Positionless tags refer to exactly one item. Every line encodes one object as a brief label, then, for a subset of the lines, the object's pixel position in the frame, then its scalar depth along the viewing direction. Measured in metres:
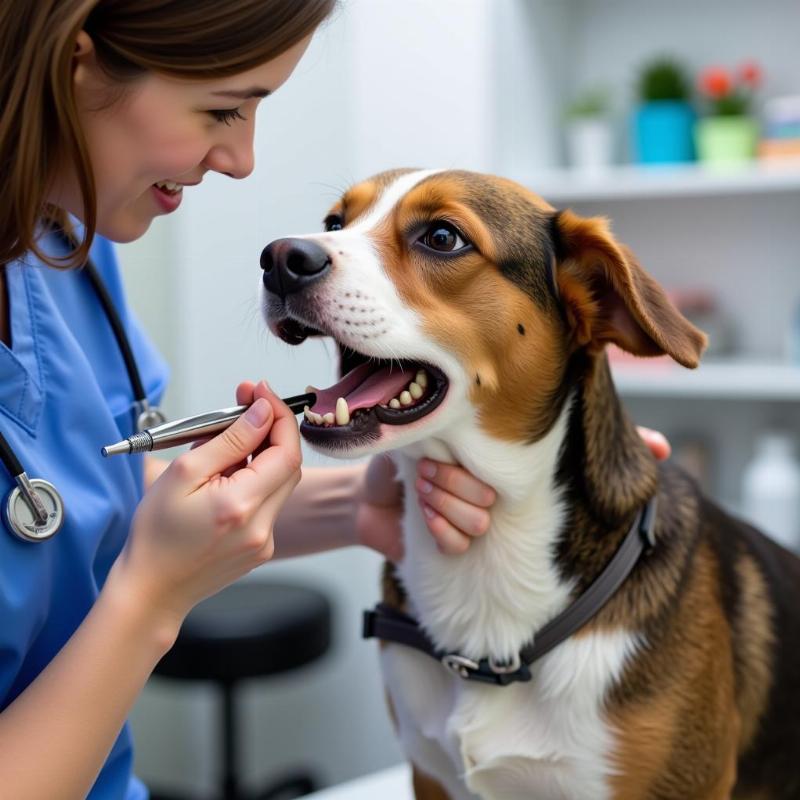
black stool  2.39
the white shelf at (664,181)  2.31
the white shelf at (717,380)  2.34
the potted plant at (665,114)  2.50
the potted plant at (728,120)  2.38
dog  1.06
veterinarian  0.86
